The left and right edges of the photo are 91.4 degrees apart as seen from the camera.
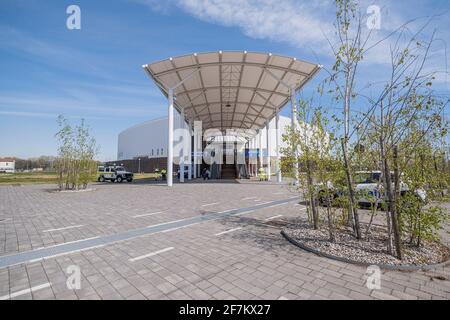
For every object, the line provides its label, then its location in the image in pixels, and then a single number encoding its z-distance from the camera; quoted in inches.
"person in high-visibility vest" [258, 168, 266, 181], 1000.1
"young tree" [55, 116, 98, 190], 589.7
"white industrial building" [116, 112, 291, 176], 1455.2
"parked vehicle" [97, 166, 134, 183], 1058.1
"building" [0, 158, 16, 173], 4207.7
